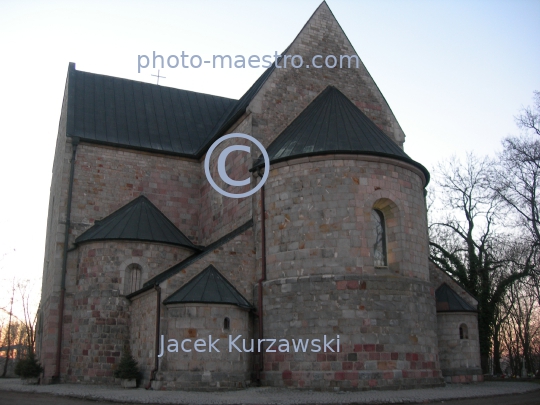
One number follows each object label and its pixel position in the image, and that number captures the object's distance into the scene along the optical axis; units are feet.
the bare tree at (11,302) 162.81
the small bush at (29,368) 69.51
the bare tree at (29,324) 161.79
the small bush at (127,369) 61.00
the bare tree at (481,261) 88.38
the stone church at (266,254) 56.29
